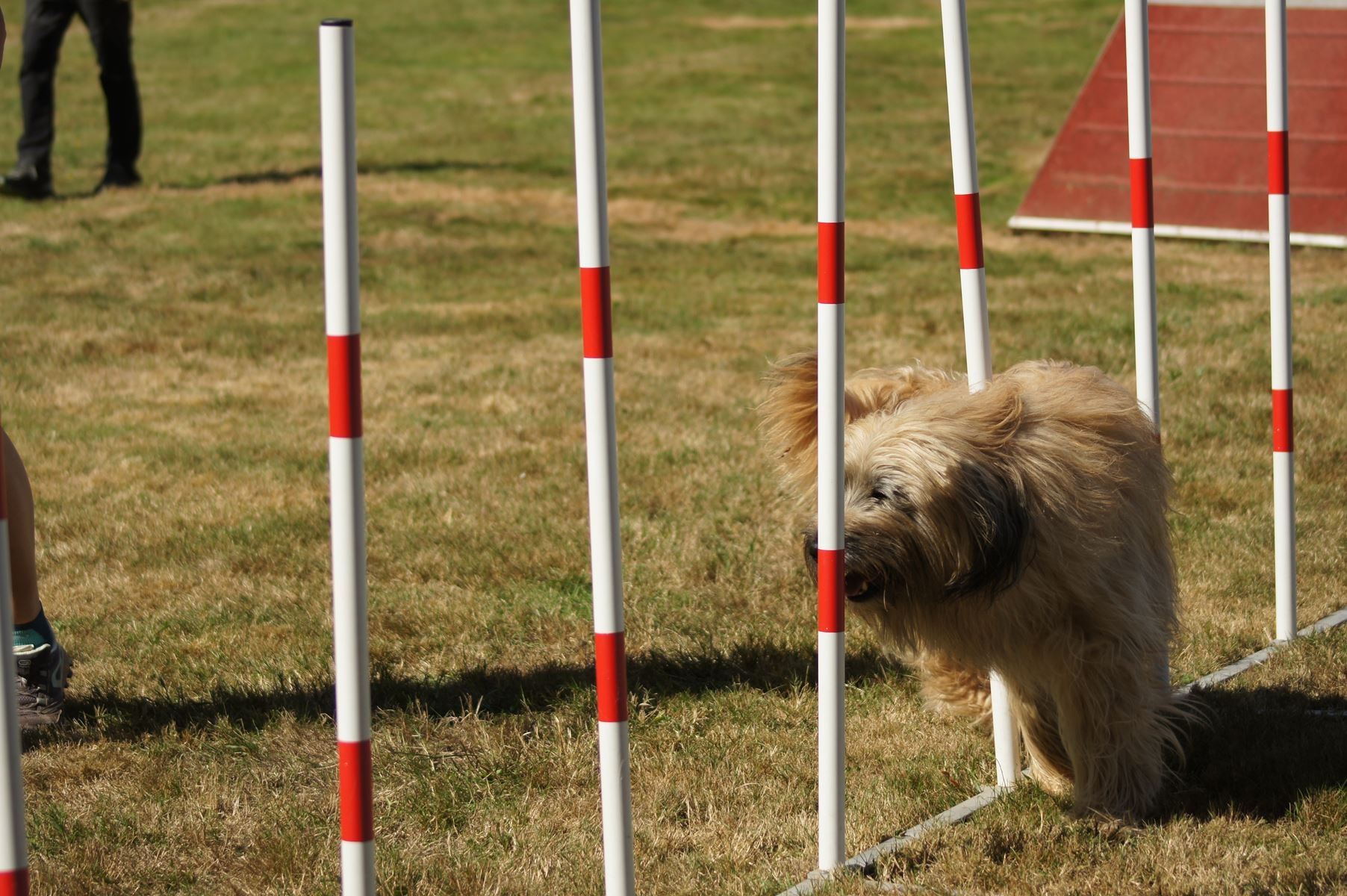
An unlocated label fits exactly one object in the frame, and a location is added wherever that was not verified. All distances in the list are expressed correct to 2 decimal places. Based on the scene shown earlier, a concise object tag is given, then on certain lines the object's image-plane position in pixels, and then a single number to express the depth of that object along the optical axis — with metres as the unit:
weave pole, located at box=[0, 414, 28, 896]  4.39
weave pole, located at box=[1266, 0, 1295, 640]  8.87
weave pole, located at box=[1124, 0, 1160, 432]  7.89
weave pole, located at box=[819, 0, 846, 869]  6.11
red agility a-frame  20.94
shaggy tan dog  6.37
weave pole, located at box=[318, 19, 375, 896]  4.69
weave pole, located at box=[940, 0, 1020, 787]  7.01
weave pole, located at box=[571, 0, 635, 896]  5.42
